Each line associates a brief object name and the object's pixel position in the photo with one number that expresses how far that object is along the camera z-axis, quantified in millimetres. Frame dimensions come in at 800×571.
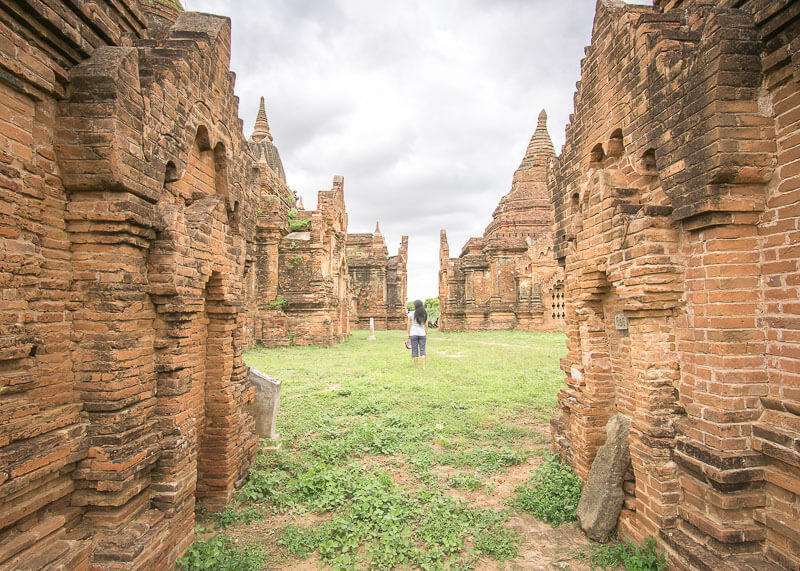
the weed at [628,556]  3057
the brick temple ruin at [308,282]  16172
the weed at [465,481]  4508
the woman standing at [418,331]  11070
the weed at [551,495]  3926
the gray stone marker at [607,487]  3559
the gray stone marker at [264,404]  5648
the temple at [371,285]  28891
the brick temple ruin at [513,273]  22688
